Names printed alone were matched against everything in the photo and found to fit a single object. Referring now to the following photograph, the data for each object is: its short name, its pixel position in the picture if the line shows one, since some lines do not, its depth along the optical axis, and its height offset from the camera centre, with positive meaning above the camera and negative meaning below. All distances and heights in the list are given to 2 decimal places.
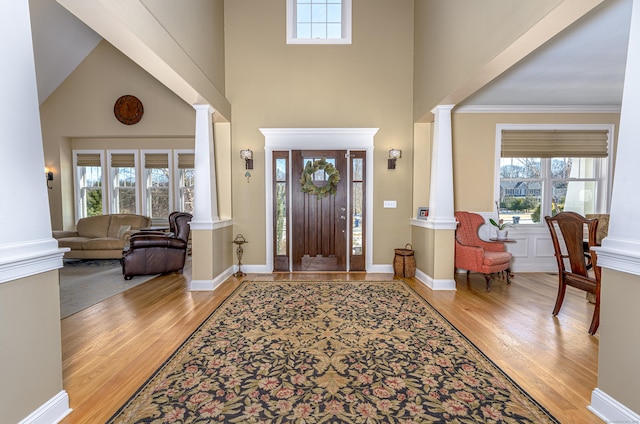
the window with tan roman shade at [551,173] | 5.45 +0.36
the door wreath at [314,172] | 5.21 +0.26
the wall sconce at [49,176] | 6.98 +0.40
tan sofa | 6.00 -0.87
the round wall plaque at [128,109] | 6.84 +1.88
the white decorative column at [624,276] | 1.62 -0.46
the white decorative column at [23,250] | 1.47 -0.28
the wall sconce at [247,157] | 5.10 +0.61
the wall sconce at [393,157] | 5.11 +0.62
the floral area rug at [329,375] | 1.82 -1.30
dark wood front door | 5.29 -0.49
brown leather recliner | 4.97 -0.99
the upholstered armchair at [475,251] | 4.37 -0.88
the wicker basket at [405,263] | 5.03 -1.15
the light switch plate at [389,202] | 5.35 -0.15
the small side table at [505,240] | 4.85 -0.74
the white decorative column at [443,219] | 4.40 -0.37
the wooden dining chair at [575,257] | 2.86 -0.65
